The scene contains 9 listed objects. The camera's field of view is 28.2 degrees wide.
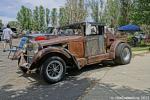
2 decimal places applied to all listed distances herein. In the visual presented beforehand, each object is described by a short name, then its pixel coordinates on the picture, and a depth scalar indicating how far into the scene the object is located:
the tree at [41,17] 71.06
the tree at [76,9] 30.88
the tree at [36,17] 70.81
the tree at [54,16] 70.18
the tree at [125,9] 32.88
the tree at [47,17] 72.69
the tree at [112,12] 42.56
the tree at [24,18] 69.75
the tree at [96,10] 40.49
